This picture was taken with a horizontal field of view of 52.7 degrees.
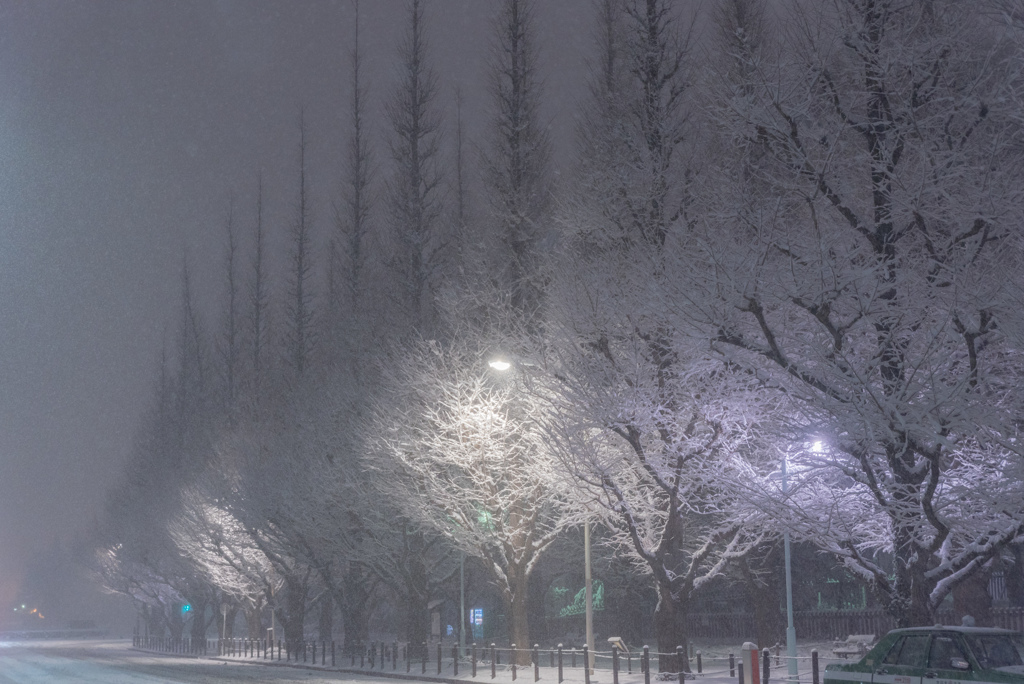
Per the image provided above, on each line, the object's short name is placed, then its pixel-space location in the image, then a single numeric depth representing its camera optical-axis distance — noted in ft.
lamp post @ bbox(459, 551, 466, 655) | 104.42
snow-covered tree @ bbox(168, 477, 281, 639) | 168.45
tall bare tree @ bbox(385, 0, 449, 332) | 113.70
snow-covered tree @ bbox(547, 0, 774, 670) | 64.23
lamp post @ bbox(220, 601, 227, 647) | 205.67
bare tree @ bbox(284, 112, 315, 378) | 156.87
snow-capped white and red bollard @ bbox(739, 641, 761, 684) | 55.01
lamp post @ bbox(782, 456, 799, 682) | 65.10
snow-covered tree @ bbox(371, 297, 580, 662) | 93.50
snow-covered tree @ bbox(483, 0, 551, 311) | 94.38
